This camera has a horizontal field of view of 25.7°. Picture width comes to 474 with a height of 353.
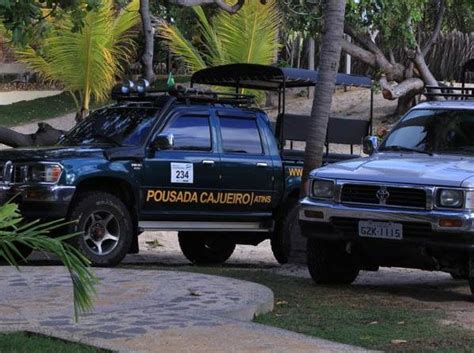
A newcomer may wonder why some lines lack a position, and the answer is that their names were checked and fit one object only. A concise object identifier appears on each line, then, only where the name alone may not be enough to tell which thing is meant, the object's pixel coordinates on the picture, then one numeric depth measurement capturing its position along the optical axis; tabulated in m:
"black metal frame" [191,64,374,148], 12.83
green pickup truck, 10.87
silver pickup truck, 8.79
